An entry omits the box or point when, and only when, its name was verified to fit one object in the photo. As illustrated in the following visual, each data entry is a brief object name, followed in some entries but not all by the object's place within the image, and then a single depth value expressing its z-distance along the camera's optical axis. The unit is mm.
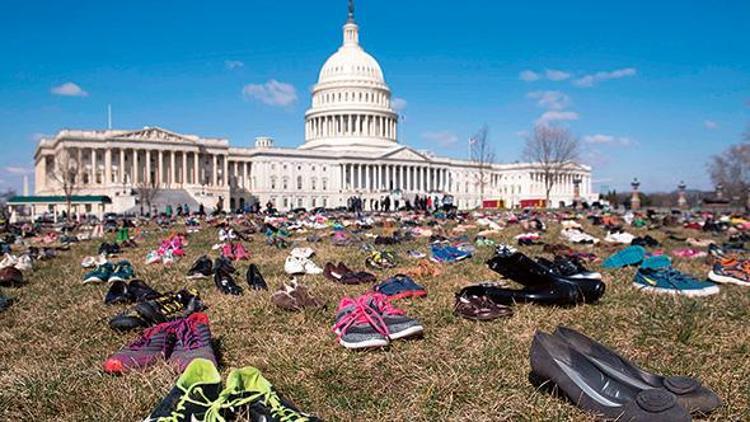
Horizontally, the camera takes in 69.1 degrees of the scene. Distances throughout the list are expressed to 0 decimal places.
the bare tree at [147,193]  73038
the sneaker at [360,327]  4551
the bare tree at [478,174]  129288
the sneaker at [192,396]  2777
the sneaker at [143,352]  4020
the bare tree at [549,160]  68669
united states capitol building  88375
